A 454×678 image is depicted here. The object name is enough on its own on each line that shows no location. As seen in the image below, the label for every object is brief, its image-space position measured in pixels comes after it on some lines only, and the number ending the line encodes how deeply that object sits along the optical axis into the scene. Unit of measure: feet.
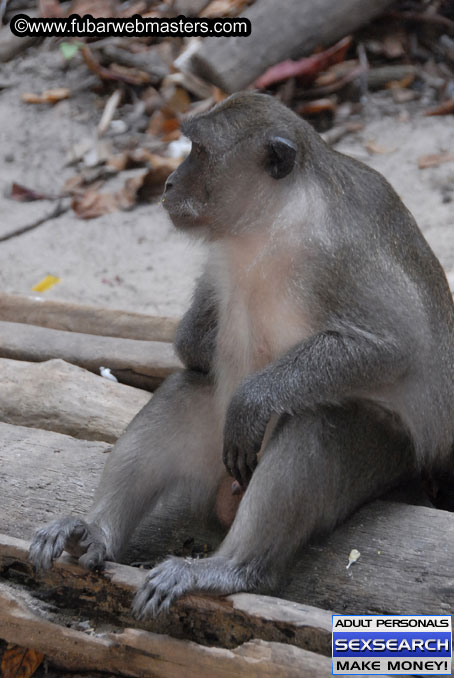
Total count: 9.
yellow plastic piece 49.19
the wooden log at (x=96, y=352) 35.37
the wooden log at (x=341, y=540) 21.83
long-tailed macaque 21.93
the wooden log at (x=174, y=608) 19.29
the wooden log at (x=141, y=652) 18.66
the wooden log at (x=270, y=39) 58.54
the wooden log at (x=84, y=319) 37.76
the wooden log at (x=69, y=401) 32.50
